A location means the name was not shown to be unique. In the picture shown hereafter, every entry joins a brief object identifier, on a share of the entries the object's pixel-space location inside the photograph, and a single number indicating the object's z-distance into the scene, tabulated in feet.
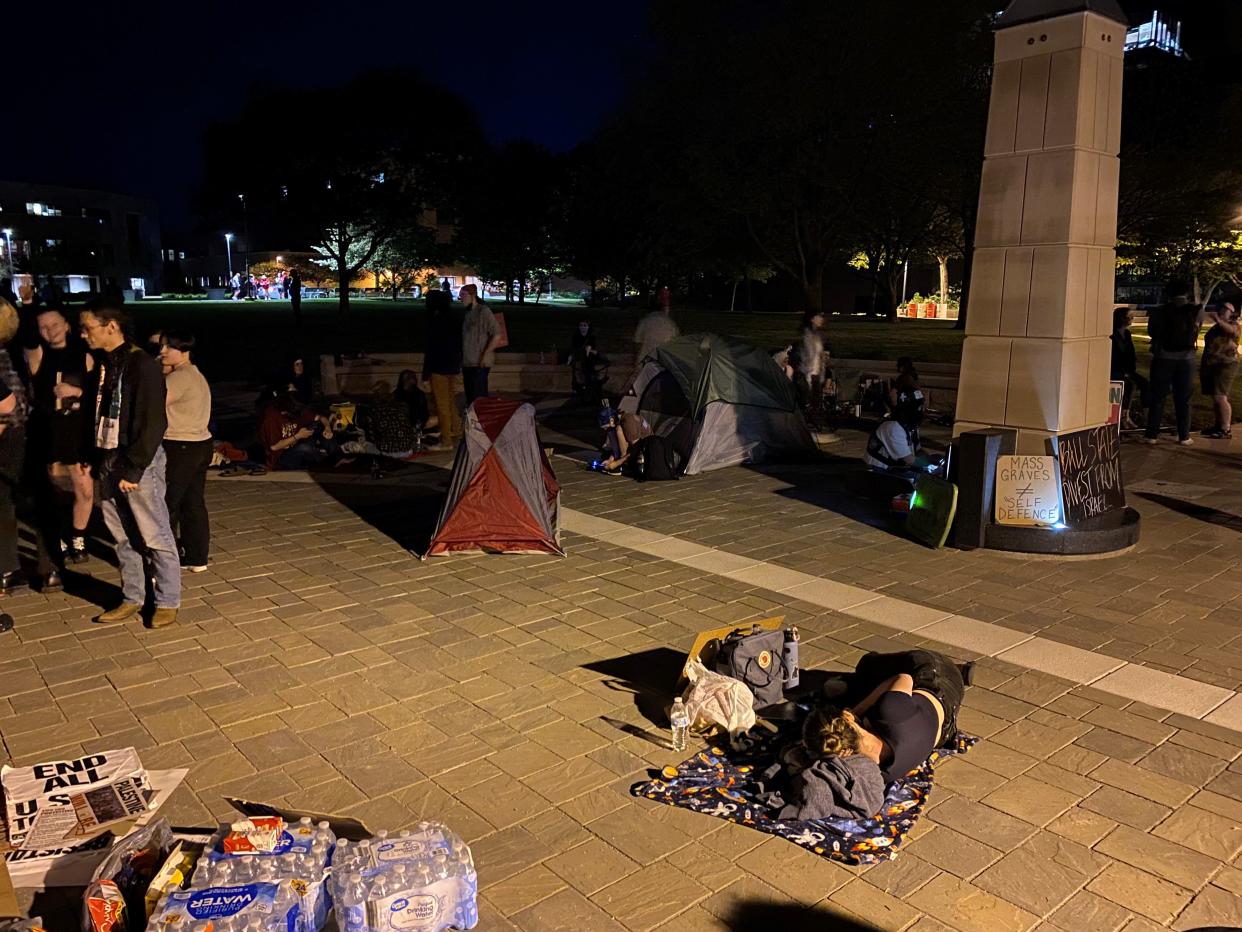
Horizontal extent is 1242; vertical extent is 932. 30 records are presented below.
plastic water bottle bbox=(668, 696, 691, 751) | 15.08
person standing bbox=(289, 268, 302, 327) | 102.83
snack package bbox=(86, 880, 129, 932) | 10.05
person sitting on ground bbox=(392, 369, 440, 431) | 41.91
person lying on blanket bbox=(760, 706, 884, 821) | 12.88
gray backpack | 15.96
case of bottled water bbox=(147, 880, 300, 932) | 9.62
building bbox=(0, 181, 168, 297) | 254.27
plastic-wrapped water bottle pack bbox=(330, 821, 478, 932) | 10.14
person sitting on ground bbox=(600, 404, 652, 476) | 37.06
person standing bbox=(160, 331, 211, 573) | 21.33
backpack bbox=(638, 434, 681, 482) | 35.60
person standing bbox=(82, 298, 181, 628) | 18.97
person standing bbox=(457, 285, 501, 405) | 38.93
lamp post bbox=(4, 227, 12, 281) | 211.45
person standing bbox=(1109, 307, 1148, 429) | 42.24
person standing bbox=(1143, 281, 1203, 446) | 39.32
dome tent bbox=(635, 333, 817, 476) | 37.17
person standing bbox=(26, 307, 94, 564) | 22.58
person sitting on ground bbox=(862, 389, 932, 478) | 32.63
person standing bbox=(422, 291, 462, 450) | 39.88
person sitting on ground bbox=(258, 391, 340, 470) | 37.35
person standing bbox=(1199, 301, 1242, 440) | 41.45
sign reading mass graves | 26.14
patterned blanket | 12.39
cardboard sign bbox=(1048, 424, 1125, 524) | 26.53
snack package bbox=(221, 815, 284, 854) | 10.63
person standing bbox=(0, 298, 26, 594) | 20.38
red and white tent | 25.54
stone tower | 25.93
